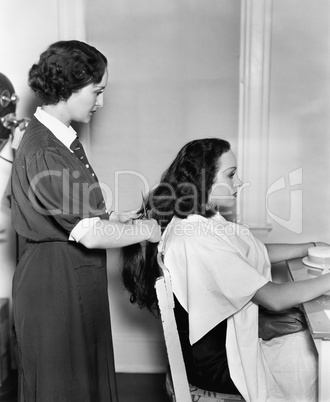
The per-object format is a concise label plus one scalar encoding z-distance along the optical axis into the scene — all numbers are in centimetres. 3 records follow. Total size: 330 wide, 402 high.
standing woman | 155
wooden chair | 137
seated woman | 152
